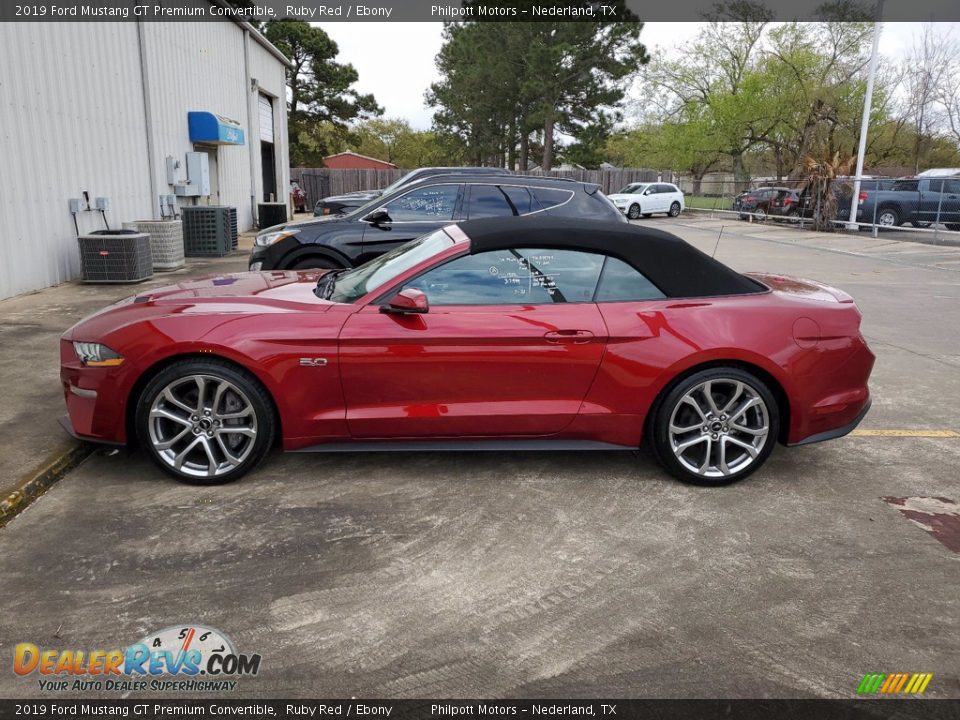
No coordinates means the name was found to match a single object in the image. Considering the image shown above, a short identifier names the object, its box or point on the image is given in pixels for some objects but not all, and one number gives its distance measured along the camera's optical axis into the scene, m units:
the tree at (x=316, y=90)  49.97
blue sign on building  17.12
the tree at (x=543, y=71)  39.38
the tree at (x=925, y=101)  48.09
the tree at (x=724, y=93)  48.38
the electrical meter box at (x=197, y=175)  16.41
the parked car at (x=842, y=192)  24.61
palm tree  24.83
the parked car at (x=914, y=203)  23.23
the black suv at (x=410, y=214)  8.87
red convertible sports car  4.10
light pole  23.25
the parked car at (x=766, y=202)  28.98
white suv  34.20
